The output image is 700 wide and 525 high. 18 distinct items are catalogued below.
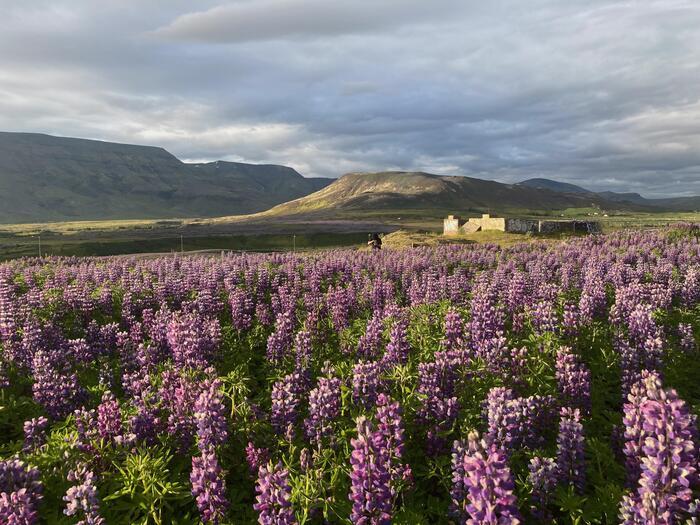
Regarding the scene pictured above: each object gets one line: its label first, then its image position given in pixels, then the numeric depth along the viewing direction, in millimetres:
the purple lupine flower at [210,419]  5244
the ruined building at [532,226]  40094
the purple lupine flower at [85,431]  5567
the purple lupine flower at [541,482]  4660
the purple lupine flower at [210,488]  4691
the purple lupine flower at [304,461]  4969
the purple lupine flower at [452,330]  7980
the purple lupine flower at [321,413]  5738
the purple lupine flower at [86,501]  4324
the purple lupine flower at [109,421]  5727
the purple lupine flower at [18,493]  4094
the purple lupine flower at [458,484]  4586
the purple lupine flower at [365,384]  6188
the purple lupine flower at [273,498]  4207
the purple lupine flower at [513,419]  4973
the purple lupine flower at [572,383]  6266
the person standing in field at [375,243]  31294
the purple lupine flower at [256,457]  5469
